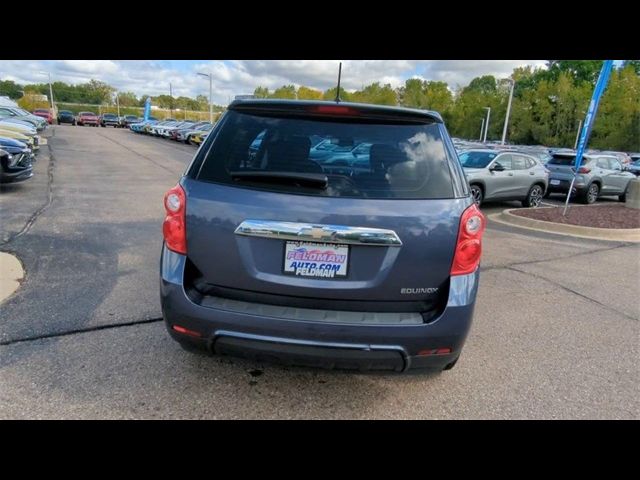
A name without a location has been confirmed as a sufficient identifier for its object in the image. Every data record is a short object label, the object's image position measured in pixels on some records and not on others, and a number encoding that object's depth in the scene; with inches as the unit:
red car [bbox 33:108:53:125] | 1813.5
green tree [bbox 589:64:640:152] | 1909.4
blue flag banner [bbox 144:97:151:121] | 2054.0
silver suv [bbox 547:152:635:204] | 542.9
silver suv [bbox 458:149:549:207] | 439.5
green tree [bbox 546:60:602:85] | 2669.3
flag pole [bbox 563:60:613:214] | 360.0
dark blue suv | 86.5
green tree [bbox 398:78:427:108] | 2891.2
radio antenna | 120.2
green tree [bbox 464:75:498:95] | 4194.4
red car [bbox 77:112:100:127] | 2085.4
